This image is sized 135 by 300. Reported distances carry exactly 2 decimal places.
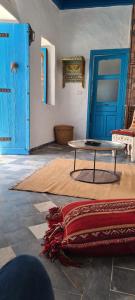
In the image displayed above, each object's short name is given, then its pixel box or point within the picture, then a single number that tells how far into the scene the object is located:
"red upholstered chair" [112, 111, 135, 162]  3.74
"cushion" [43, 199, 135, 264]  1.29
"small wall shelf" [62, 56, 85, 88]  5.32
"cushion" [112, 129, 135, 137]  3.72
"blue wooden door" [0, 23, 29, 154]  3.64
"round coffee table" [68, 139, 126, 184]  2.49
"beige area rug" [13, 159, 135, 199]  2.21
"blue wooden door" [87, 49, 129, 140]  5.25
